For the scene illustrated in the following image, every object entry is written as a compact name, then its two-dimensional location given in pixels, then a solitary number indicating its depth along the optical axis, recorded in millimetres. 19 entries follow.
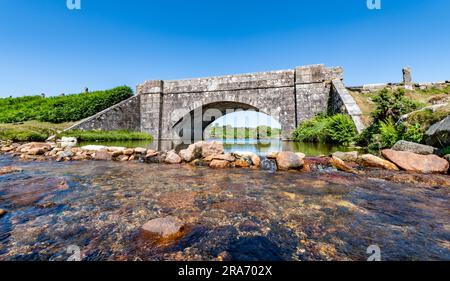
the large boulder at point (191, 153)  6055
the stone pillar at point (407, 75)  12883
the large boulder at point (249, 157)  5461
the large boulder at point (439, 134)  4695
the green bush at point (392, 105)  7652
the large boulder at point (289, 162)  4898
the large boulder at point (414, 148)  4992
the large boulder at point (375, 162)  4629
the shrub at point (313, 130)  10875
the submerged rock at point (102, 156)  6613
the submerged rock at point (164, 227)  1902
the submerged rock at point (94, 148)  7356
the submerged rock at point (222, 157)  5650
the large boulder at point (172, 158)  6059
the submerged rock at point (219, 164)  5422
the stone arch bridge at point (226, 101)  12867
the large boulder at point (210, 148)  6090
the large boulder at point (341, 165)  4617
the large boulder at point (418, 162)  4219
